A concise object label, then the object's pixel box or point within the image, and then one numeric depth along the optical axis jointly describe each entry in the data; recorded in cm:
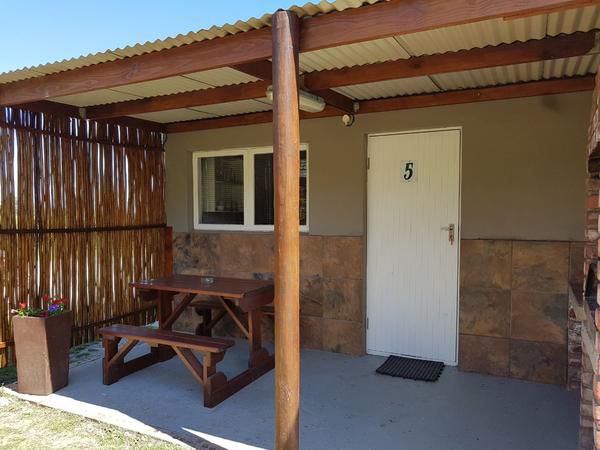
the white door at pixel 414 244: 437
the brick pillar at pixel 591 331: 192
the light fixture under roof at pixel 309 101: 369
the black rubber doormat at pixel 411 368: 412
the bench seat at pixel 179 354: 354
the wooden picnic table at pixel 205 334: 359
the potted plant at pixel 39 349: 370
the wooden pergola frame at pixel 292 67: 233
